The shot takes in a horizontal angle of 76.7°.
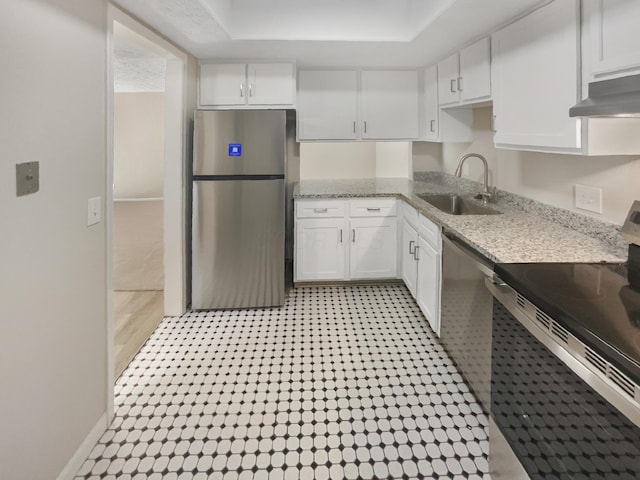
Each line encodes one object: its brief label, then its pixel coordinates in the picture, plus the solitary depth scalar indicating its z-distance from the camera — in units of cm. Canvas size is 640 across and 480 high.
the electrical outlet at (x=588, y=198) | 194
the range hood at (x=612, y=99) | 115
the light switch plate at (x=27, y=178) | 127
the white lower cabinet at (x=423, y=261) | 257
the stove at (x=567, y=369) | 92
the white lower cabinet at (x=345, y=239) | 363
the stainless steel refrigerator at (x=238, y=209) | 313
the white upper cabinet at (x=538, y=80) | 166
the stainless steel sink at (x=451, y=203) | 317
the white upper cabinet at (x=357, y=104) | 379
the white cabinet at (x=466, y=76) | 248
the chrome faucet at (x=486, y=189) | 299
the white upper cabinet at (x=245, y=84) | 345
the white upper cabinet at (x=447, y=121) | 337
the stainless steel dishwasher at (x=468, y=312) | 182
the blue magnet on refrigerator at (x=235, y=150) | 313
